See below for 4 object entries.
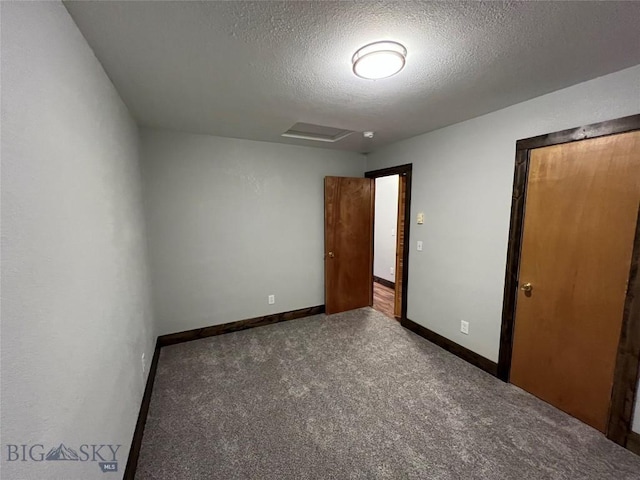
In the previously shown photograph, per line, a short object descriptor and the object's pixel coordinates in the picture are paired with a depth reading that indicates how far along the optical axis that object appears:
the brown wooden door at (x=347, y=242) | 3.68
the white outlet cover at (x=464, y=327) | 2.61
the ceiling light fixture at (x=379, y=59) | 1.34
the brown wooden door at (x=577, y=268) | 1.66
